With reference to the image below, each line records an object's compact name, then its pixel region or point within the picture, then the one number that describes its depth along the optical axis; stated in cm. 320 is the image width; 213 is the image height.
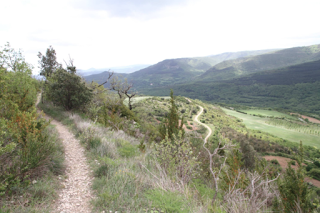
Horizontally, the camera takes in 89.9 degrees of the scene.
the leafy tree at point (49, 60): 3306
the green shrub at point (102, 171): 499
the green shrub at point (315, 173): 2614
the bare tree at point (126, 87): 2590
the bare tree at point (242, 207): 332
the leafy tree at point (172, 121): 1134
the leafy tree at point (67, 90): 1458
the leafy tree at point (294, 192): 502
